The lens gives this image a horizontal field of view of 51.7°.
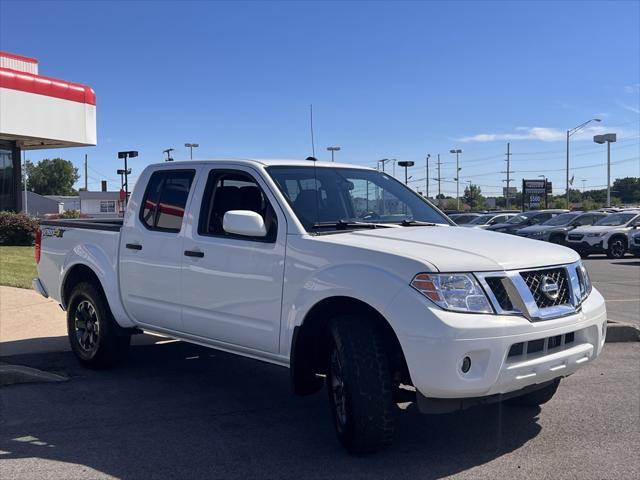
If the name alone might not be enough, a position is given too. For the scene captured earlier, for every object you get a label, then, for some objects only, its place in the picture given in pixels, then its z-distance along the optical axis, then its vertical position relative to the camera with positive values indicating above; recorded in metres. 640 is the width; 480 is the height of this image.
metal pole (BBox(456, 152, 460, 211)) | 97.67 +4.00
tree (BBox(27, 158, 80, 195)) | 112.31 +4.34
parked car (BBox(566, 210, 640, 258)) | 22.67 -1.13
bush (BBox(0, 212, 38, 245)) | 21.41 -0.89
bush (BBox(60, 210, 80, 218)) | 28.34 -0.55
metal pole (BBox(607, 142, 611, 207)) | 55.06 +3.07
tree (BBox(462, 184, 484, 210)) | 114.03 +1.16
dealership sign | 63.99 +1.36
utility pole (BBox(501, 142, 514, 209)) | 105.56 +6.00
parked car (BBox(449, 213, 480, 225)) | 35.45 -0.76
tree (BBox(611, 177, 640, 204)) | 109.31 +2.50
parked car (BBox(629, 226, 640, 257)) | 21.28 -1.25
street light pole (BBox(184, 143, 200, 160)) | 42.75 +3.69
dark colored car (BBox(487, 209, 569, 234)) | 28.98 -0.78
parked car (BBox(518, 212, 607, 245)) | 24.98 -0.90
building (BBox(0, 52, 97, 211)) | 24.64 +3.41
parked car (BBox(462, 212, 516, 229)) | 32.80 -0.79
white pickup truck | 3.94 -0.60
